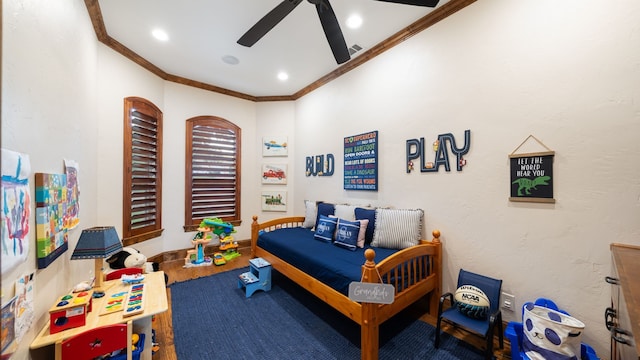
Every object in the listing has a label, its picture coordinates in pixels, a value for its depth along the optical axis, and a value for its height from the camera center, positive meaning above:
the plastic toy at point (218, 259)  3.71 -1.16
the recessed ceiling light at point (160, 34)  2.75 +1.56
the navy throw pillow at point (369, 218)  2.85 -0.44
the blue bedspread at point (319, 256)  2.07 -0.72
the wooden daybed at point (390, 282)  1.78 -0.90
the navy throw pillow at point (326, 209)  3.44 -0.40
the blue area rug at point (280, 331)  1.95 -1.28
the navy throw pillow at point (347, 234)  2.67 -0.57
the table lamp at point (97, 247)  1.67 -0.45
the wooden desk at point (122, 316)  1.33 -0.80
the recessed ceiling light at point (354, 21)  2.53 +1.58
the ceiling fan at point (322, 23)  1.92 +1.27
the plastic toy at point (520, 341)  1.60 -1.05
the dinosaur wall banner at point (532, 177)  1.86 +0.02
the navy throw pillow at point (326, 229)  2.93 -0.57
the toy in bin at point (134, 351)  1.47 -1.00
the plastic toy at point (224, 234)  3.82 -0.83
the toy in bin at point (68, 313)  1.35 -0.72
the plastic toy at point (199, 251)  3.69 -1.04
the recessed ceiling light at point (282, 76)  3.71 +1.51
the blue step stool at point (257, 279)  2.80 -1.10
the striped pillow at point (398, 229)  2.52 -0.49
